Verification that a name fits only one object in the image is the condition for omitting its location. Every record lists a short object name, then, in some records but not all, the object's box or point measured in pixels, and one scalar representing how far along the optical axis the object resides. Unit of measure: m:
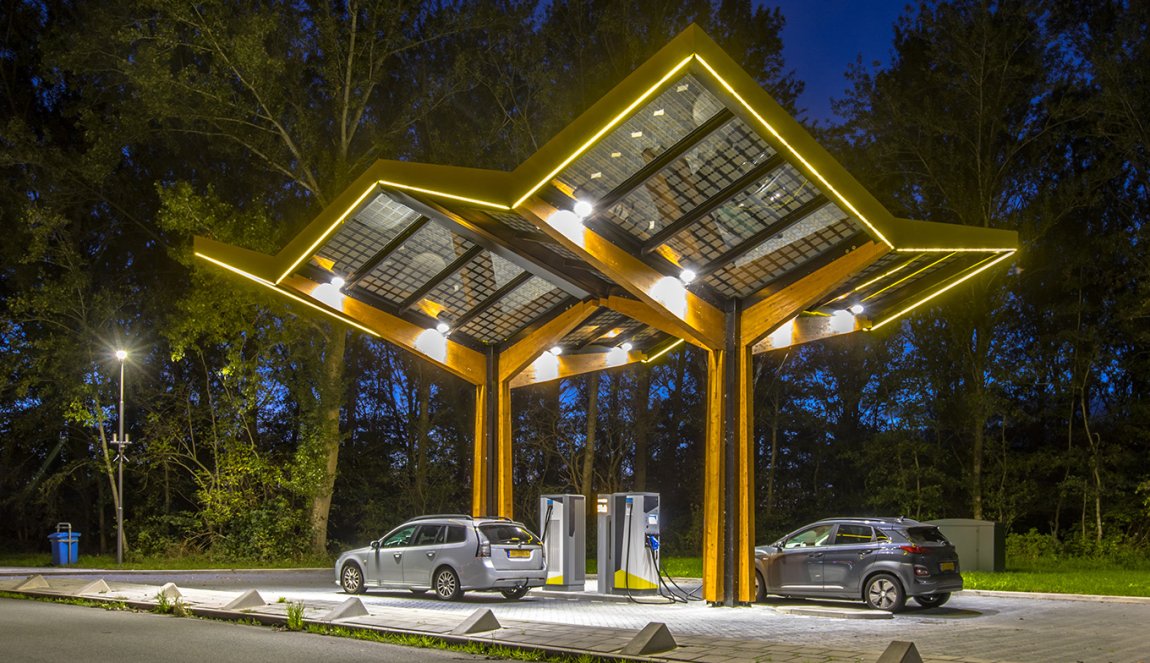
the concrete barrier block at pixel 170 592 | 16.06
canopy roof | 13.45
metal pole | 30.25
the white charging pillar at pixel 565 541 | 20.20
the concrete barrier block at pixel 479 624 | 12.22
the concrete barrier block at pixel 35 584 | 19.05
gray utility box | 23.67
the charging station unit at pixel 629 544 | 18.58
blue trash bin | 31.47
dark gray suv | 15.84
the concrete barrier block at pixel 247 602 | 15.03
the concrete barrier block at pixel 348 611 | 13.64
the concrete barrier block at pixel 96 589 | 17.84
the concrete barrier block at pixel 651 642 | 10.55
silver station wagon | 17.67
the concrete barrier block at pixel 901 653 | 8.95
